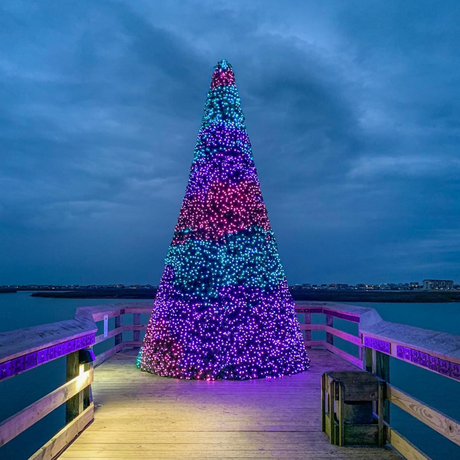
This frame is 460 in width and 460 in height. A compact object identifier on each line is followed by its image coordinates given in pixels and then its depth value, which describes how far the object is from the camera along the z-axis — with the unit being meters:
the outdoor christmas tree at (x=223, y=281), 6.37
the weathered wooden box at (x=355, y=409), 3.75
